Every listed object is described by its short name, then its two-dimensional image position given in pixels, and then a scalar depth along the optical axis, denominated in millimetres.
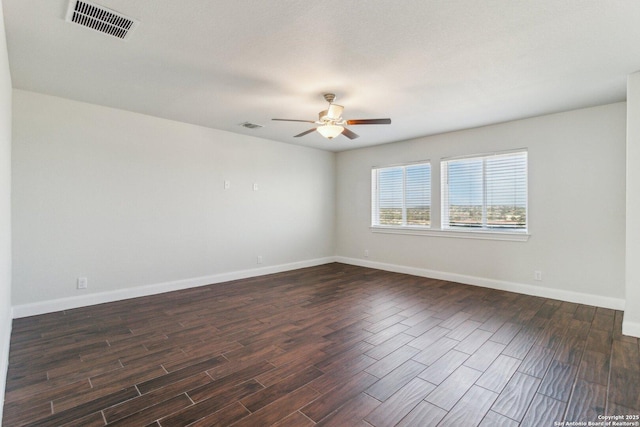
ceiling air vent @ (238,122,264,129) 4699
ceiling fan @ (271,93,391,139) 3386
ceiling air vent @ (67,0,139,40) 2014
